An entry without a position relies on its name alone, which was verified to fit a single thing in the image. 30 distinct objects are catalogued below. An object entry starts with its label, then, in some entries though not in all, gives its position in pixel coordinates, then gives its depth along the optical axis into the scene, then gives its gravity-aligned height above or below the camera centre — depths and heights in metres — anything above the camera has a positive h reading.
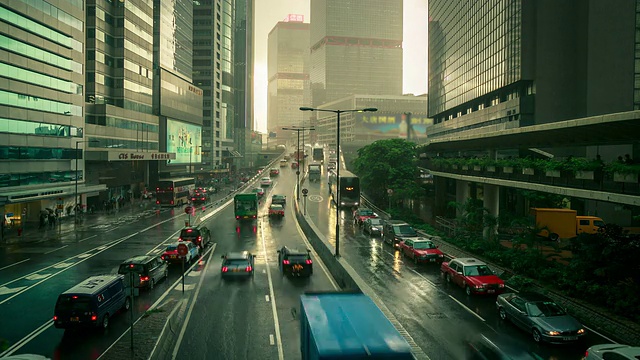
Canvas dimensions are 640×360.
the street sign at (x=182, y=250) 21.81 -3.81
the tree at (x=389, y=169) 67.06 +0.26
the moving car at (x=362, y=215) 51.71 -5.01
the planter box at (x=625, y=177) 21.61 -0.14
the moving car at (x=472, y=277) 23.78 -5.51
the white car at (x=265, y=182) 93.06 -2.54
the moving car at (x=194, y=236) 37.28 -5.38
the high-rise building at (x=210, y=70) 141.88 +30.67
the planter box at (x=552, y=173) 28.59 +0.02
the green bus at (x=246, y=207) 54.81 -4.43
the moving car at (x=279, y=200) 66.94 -4.35
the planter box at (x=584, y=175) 25.28 -0.07
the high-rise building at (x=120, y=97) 72.56 +11.91
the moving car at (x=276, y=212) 57.22 -5.16
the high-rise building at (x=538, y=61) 53.88 +16.29
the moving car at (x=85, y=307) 17.84 -5.40
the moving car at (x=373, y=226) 46.00 -5.52
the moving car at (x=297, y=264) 28.14 -5.61
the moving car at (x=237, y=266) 27.44 -5.70
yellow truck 39.44 -4.00
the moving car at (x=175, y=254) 31.14 -5.78
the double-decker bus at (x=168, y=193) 67.69 -3.60
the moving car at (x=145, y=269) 24.77 -5.39
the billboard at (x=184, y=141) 99.25 +5.98
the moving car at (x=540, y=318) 17.11 -5.55
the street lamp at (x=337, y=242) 29.37 -4.58
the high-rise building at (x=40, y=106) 49.41 +6.97
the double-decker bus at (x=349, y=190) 64.44 -2.71
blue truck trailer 9.70 -3.66
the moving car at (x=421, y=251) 32.47 -5.60
